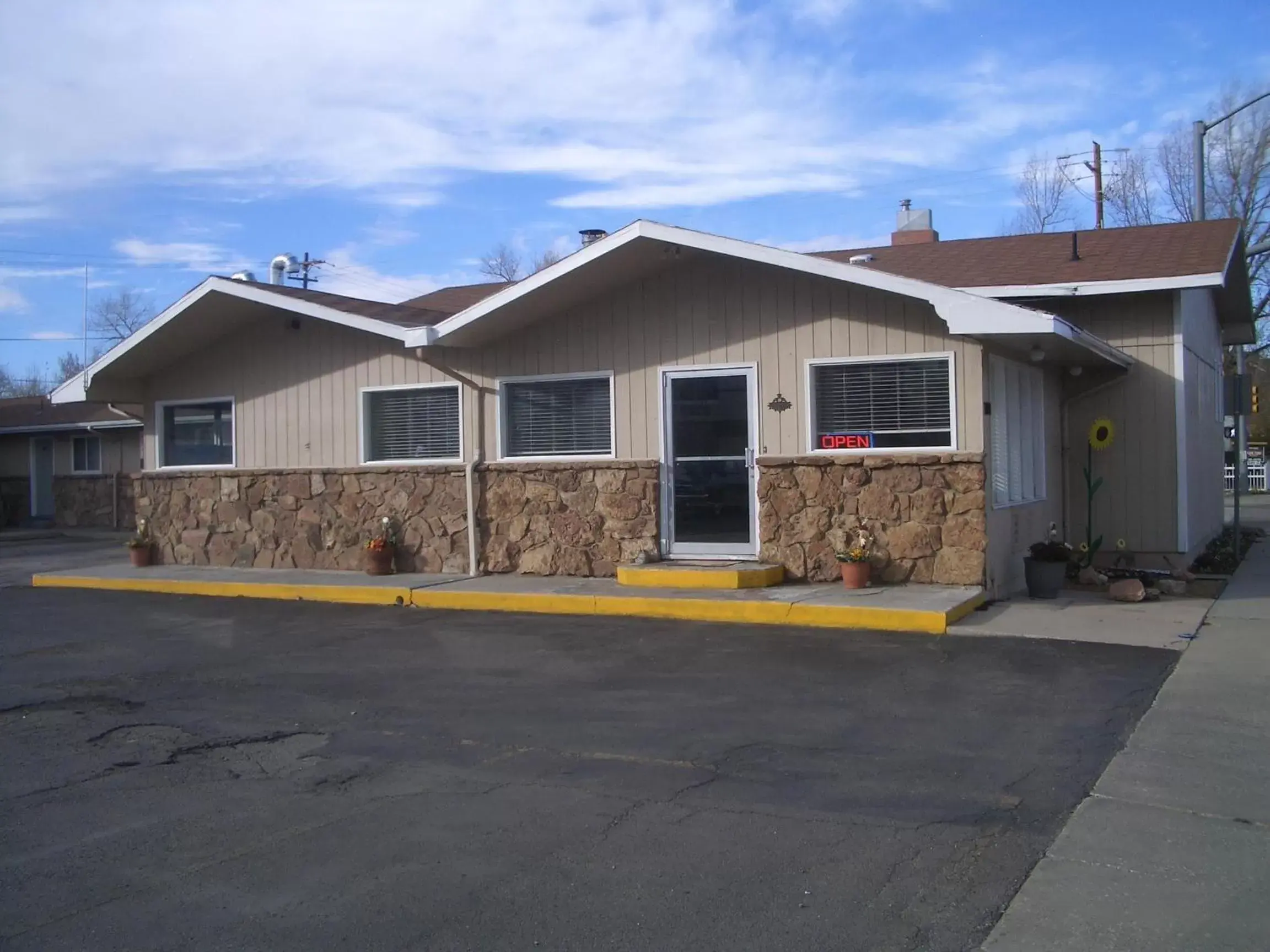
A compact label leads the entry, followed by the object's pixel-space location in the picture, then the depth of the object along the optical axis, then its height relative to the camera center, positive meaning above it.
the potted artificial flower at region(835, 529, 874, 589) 12.11 -0.90
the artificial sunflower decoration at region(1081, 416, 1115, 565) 13.88 -0.06
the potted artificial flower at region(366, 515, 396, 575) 14.59 -0.85
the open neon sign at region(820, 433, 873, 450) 12.55 +0.37
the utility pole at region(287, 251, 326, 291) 44.97 +8.12
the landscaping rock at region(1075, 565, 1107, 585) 13.45 -1.16
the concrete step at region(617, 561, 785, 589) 12.37 -1.00
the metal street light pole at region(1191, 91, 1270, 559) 20.27 +5.32
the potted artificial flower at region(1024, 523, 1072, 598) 12.41 -0.97
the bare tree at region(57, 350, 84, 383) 67.81 +6.93
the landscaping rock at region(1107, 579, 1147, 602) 12.31 -1.21
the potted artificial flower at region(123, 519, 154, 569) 17.03 -0.85
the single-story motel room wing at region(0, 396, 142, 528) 29.19 +0.70
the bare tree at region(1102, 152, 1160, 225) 35.16 +7.99
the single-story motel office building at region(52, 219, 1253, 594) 12.30 +0.83
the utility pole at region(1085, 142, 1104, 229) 34.16 +8.31
